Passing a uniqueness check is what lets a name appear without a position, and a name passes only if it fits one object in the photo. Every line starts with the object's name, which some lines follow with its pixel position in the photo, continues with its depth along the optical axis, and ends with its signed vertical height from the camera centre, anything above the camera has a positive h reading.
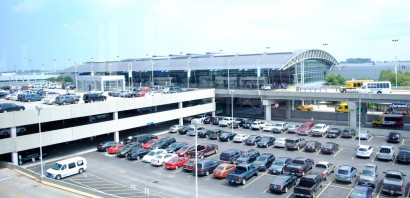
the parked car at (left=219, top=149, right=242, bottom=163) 27.97 -5.87
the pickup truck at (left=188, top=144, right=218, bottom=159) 29.53 -5.75
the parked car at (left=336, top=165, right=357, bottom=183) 22.34 -5.95
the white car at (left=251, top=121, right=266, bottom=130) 41.29 -5.07
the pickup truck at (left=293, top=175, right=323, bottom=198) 19.72 -5.96
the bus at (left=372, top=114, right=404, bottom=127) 40.28 -4.59
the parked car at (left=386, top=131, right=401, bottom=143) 33.81 -5.49
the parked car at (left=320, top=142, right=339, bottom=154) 29.97 -5.71
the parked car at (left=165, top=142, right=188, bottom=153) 30.94 -5.67
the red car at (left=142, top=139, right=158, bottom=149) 32.84 -5.67
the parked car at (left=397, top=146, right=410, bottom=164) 26.38 -5.72
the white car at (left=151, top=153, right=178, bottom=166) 27.80 -5.96
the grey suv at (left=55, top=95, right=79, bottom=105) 35.28 -1.50
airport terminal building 57.12 +2.53
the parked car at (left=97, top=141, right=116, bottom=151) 33.03 -5.75
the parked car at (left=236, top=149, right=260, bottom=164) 27.11 -5.83
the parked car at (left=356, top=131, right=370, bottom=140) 35.16 -5.43
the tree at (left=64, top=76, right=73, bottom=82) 84.22 +1.39
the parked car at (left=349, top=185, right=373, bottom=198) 18.42 -5.89
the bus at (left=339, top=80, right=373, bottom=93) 44.44 -0.73
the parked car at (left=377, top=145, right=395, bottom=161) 27.42 -5.71
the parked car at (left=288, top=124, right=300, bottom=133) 39.09 -5.21
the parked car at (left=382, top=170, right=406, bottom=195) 19.88 -5.91
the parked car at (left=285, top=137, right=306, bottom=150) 31.50 -5.56
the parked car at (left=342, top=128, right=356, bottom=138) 36.25 -5.36
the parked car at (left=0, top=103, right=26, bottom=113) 30.20 -1.90
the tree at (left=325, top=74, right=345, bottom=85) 65.75 +0.32
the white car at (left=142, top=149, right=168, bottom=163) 28.83 -5.82
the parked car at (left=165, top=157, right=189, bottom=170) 26.80 -6.05
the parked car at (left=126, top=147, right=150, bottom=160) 29.80 -5.91
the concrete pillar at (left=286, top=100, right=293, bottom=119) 49.10 -3.69
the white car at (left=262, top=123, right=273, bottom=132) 40.49 -5.29
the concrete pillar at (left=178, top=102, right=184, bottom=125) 44.34 -4.48
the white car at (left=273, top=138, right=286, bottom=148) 32.69 -5.64
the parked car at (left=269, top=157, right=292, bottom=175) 24.72 -5.93
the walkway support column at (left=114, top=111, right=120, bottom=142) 36.16 -5.12
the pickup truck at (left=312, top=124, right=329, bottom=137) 37.09 -5.16
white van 24.89 -6.00
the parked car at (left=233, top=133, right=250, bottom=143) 35.32 -5.56
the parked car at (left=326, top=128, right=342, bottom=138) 36.59 -5.40
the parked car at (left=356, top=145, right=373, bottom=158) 28.57 -5.76
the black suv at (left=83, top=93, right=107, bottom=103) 35.91 -1.33
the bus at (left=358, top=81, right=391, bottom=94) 41.44 -0.82
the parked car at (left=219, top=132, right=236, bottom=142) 35.91 -5.51
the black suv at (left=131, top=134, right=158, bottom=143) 35.05 -5.42
